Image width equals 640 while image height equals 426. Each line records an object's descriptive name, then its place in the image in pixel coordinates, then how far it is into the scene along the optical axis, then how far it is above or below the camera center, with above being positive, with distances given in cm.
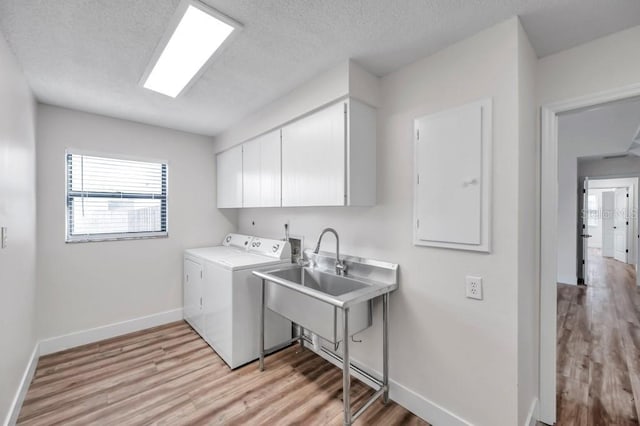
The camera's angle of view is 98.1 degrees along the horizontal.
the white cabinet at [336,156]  192 +41
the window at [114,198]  280 +14
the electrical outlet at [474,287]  158 -44
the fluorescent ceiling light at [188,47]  145 +100
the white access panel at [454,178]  156 +20
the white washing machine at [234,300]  239 -83
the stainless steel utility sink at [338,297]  171 -63
